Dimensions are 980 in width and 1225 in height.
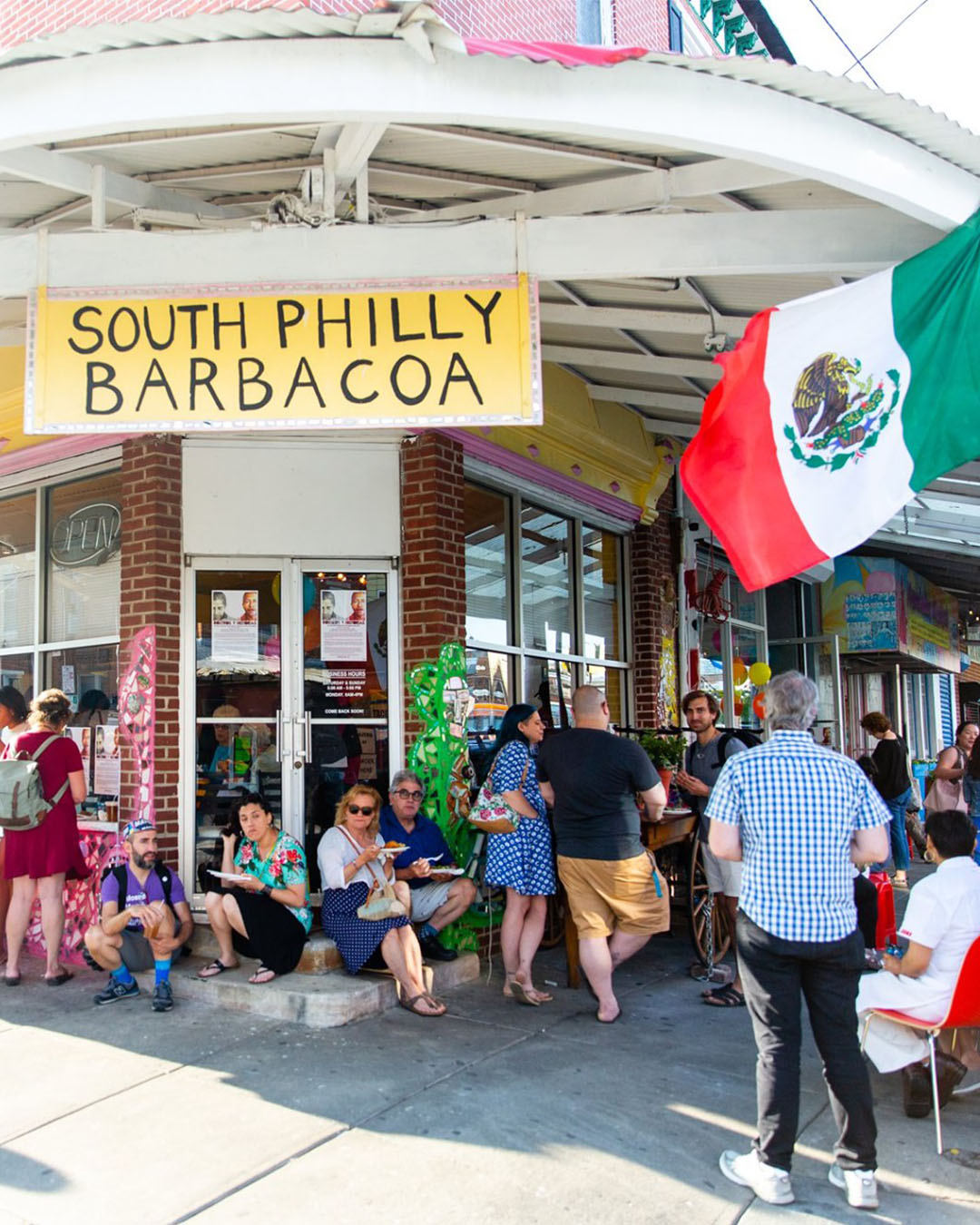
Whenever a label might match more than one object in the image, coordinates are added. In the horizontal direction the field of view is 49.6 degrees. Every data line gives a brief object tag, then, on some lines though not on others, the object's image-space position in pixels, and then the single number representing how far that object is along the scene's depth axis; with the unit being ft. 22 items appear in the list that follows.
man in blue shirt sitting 20.47
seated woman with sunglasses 18.94
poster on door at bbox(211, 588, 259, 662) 22.43
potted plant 24.68
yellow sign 14.32
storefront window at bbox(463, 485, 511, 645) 24.95
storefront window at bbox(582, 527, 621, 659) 29.81
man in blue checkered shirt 11.83
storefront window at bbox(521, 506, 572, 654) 27.22
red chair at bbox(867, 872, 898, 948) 18.64
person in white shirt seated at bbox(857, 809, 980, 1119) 13.70
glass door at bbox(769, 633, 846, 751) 44.21
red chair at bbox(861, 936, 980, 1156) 13.47
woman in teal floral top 19.39
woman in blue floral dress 20.16
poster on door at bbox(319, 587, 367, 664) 22.70
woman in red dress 21.08
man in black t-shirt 18.65
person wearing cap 19.38
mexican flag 13.30
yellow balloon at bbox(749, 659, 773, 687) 39.52
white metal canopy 12.16
